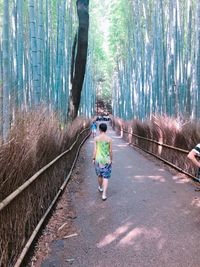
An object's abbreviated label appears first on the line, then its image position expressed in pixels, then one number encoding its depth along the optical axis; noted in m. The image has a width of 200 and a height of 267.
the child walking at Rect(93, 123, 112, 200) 3.58
